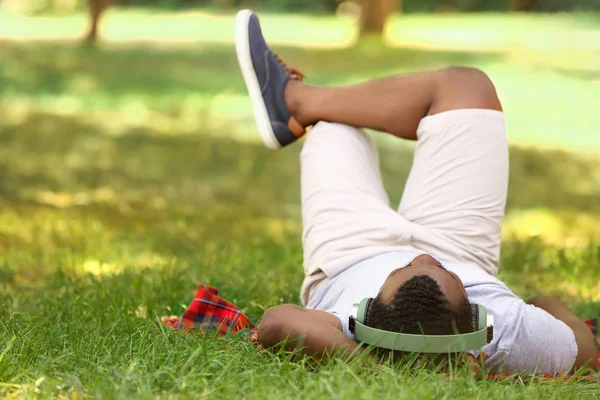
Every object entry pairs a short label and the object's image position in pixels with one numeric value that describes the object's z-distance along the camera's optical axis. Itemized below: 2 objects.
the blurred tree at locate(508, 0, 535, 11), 38.93
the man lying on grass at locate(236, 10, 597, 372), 4.82
